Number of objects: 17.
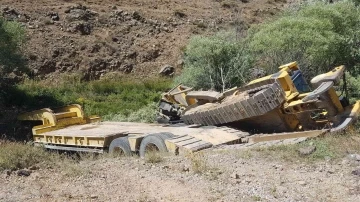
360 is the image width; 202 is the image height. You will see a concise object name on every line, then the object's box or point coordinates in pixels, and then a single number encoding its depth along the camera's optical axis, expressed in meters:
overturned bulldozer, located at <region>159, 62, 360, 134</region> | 10.91
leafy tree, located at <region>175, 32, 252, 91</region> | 20.56
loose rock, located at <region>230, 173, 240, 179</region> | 7.71
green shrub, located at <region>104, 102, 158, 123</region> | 17.34
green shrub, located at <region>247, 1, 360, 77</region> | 18.73
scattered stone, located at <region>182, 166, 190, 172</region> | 8.18
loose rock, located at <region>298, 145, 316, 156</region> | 8.83
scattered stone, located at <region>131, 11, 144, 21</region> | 31.04
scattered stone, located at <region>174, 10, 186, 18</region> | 33.09
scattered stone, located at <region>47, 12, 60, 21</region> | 28.06
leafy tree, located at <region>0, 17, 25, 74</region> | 16.45
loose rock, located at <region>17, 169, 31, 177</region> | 8.32
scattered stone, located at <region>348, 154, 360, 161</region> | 8.50
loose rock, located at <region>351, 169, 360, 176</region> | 7.79
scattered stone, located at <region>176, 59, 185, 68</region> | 27.33
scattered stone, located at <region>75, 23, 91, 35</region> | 28.12
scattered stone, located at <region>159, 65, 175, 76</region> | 26.98
